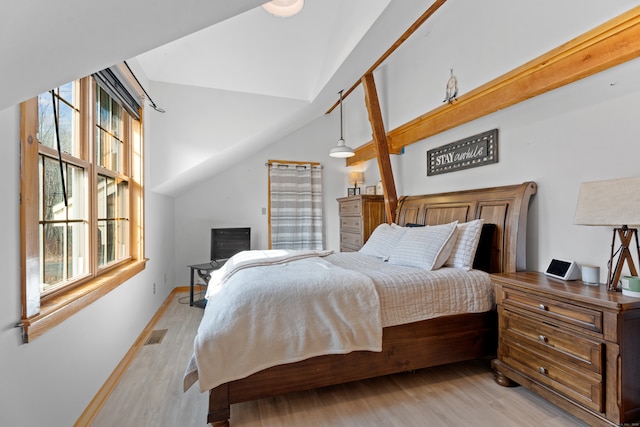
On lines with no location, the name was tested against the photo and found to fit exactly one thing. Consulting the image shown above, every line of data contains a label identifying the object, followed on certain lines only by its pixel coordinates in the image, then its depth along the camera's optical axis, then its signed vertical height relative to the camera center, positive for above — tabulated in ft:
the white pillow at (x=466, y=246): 7.27 -0.89
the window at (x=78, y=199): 3.92 +0.28
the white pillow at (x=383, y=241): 9.04 -0.98
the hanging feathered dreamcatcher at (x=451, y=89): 9.31 +3.90
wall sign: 8.59 +1.84
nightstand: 4.54 -2.39
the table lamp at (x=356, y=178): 16.65 +1.88
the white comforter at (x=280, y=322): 4.97 -2.02
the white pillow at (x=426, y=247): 7.20 -0.95
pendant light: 12.53 +2.58
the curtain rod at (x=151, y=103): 7.95 +3.59
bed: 5.32 -2.77
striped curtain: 16.25 +0.38
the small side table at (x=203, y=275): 11.80 -2.47
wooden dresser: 13.19 -0.26
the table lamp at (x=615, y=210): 4.78 -0.01
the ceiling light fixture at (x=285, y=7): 9.58 +6.73
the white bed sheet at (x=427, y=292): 6.07 -1.78
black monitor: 13.80 -1.38
